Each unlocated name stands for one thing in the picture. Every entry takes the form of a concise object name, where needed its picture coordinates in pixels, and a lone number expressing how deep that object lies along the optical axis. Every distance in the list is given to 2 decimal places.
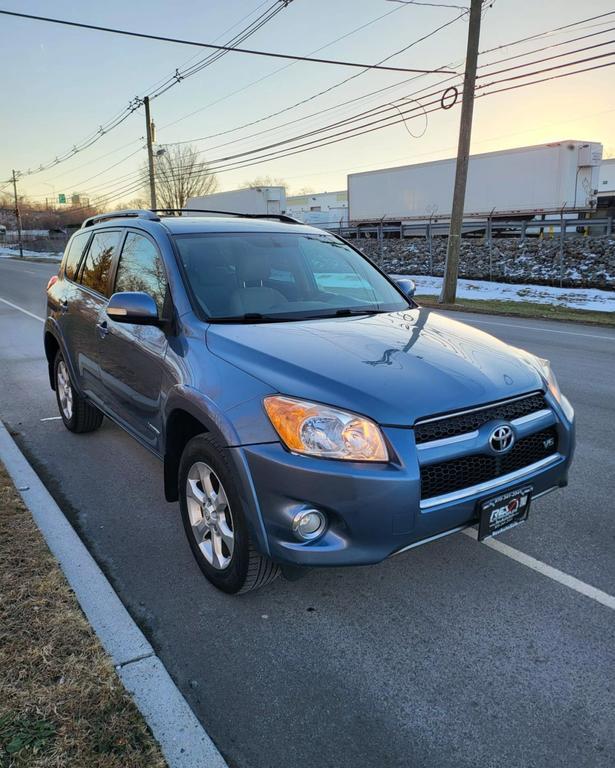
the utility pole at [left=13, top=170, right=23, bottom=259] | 64.79
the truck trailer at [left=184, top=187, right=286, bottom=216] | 39.38
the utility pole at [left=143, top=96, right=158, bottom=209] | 32.59
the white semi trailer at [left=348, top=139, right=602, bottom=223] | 26.70
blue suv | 2.43
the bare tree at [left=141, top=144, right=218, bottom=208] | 70.00
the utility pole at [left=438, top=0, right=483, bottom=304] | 15.06
